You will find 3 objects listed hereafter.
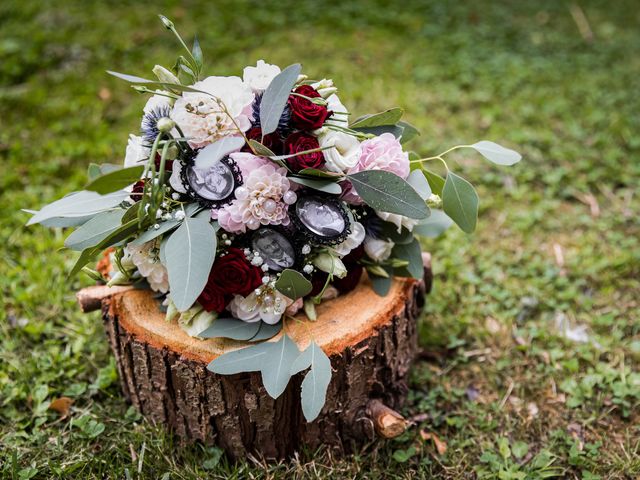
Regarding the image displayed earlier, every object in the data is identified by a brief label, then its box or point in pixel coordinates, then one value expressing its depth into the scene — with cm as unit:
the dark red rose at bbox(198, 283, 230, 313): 70
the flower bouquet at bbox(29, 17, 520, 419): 67
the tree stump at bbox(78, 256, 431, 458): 71
